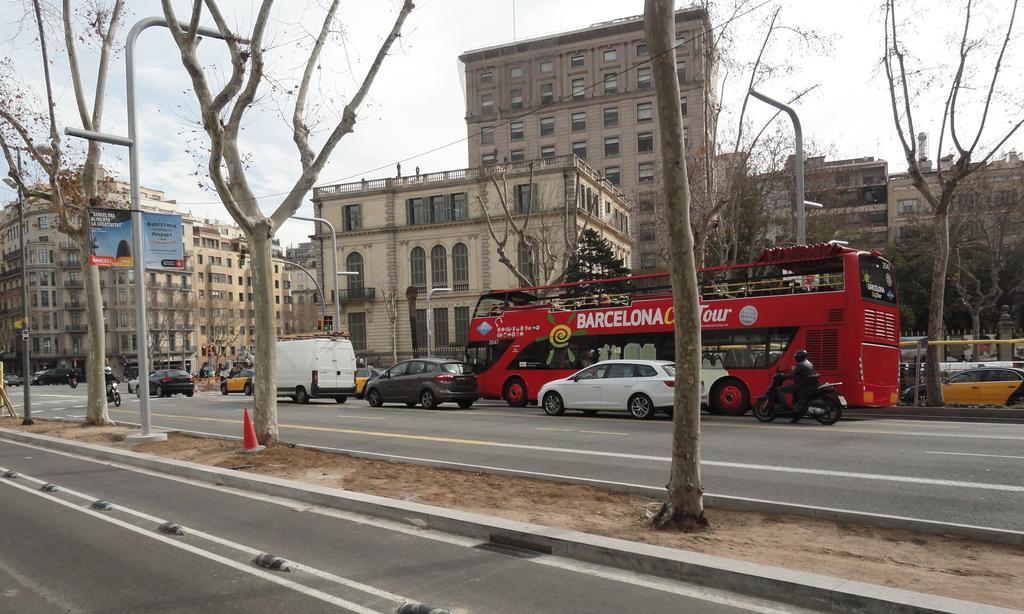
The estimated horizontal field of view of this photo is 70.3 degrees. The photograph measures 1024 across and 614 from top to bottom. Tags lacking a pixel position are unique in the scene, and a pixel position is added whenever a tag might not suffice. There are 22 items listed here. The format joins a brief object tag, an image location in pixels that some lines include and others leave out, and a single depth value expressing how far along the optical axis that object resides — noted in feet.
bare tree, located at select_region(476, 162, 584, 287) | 107.96
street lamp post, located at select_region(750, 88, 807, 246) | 64.44
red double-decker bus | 55.01
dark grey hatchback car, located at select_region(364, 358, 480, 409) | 74.13
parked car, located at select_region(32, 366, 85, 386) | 209.87
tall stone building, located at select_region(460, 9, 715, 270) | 223.71
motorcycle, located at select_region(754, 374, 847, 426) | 51.29
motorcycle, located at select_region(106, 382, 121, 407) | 94.79
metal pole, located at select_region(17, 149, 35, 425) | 63.84
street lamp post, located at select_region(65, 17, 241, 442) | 45.65
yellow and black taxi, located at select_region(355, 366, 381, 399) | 99.40
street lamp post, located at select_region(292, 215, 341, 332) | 101.32
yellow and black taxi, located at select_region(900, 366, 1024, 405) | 63.46
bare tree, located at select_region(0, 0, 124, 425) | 55.26
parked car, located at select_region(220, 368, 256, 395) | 117.70
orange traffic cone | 38.50
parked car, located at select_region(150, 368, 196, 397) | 121.39
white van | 86.28
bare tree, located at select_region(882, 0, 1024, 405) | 56.95
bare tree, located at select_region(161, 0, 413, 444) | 38.29
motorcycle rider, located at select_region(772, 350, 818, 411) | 51.13
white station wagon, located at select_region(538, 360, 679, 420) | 57.52
